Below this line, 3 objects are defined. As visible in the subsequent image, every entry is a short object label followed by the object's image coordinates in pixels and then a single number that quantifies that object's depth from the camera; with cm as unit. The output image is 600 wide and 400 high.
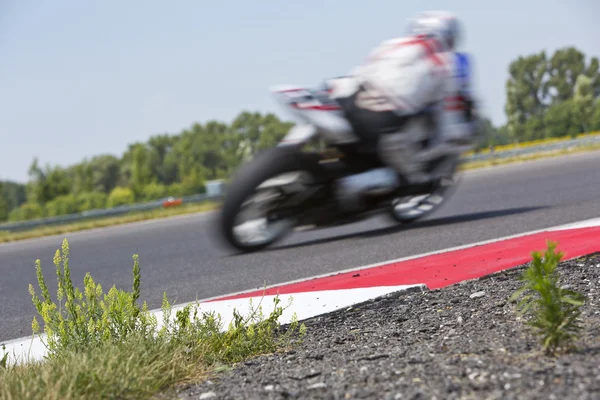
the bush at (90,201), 5316
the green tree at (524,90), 8044
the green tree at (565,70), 8178
